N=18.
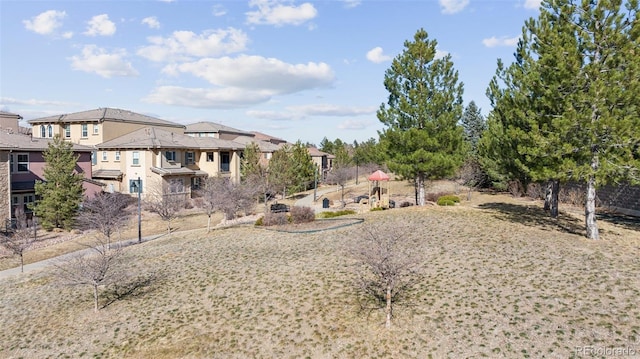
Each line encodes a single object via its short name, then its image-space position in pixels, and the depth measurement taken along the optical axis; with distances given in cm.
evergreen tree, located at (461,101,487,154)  4719
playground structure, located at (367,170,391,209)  3123
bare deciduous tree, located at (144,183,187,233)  2783
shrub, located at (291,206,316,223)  2812
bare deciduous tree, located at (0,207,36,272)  2143
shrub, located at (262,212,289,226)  2761
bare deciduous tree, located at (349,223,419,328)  1201
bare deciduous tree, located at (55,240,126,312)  1450
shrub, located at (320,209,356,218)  2984
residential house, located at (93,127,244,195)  4047
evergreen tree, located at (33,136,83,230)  2986
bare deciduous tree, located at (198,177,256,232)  2811
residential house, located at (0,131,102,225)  2930
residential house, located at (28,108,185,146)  4653
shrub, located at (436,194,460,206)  3011
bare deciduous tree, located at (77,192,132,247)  2431
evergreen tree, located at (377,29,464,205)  2608
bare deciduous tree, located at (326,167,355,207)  4834
